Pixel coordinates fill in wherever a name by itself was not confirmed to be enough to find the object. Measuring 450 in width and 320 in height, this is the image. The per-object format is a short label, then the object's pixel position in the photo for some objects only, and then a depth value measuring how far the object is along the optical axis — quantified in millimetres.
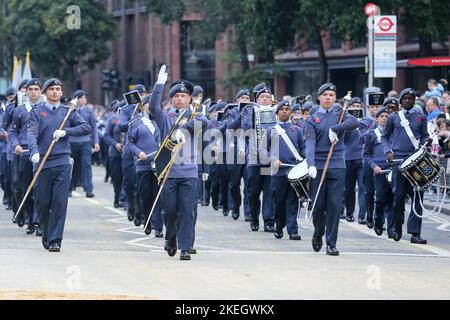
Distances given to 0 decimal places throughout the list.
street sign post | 27891
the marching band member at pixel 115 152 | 23016
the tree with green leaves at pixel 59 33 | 57250
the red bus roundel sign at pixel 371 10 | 28766
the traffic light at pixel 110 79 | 52094
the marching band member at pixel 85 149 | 25672
